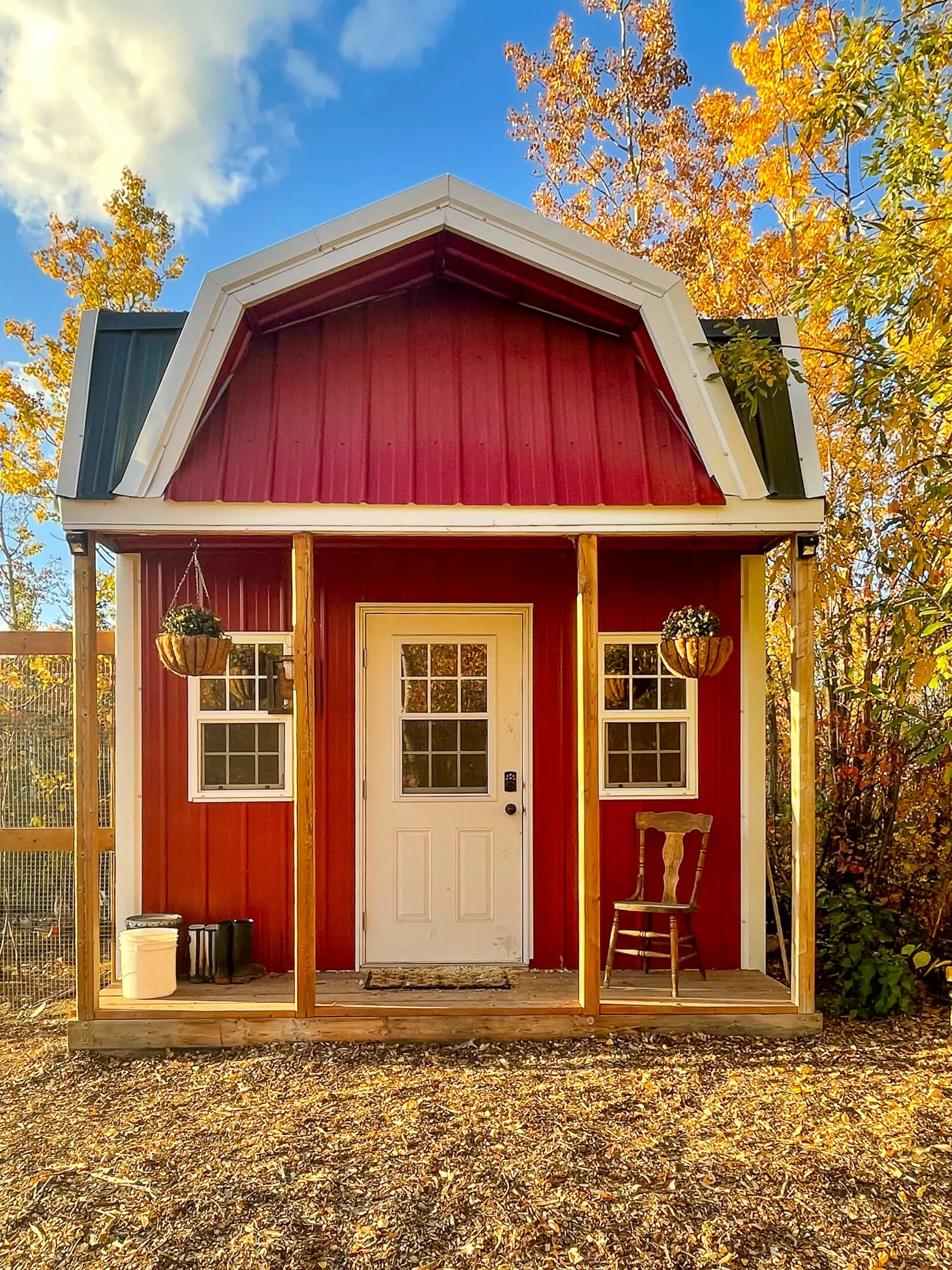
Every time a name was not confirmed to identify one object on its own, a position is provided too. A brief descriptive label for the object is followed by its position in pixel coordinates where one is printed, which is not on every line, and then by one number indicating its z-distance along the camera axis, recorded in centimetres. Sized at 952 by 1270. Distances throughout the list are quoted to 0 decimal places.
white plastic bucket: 483
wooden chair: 520
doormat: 516
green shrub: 512
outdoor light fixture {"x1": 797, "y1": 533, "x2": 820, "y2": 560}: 468
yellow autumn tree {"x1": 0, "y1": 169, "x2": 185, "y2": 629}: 954
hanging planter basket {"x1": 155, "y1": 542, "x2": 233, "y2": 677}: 452
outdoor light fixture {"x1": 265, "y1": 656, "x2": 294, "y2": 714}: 538
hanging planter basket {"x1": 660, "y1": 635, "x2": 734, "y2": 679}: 466
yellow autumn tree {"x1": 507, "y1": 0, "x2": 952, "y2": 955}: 445
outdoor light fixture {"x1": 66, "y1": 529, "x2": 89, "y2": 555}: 452
